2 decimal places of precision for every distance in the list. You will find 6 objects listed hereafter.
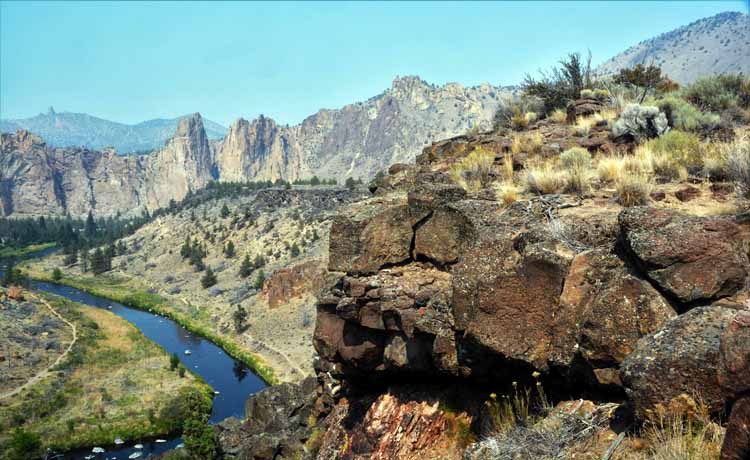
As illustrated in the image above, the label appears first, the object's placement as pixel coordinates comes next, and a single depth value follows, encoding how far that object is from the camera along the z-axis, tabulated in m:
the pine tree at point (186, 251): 93.09
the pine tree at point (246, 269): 77.94
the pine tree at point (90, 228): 177.10
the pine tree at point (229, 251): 89.06
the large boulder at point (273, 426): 18.04
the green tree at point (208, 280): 78.56
